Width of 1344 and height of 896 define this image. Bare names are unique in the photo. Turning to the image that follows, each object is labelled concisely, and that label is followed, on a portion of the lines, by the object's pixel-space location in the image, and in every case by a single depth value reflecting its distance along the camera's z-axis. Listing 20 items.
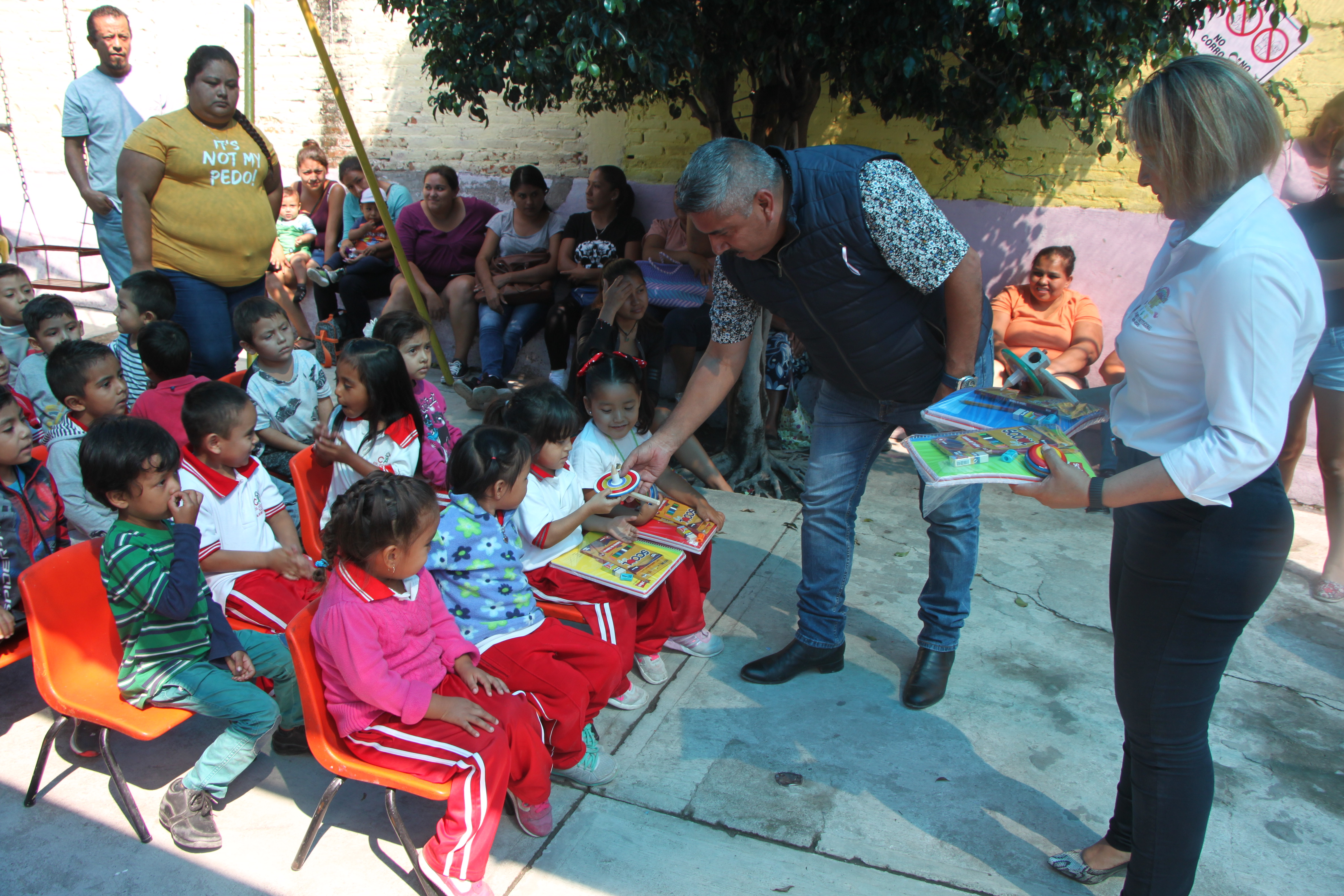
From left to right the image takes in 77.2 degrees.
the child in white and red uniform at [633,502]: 2.98
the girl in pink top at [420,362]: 3.59
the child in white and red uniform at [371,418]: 3.06
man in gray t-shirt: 4.94
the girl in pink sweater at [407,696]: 2.00
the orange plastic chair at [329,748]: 2.02
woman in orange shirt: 5.18
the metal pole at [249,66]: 5.62
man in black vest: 2.36
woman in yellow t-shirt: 3.76
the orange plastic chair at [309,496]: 2.97
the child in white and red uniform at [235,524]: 2.59
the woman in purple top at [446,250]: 6.54
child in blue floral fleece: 2.32
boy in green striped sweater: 2.14
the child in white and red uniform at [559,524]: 2.74
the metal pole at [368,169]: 5.00
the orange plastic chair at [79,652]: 2.20
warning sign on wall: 4.80
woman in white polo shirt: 1.49
